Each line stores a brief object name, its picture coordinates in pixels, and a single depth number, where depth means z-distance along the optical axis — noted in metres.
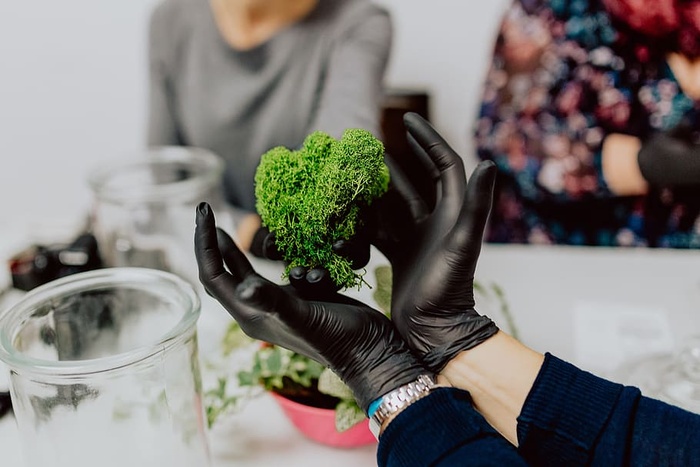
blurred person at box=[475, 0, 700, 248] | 1.39
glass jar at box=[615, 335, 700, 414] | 0.73
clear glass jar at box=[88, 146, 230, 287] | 0.96
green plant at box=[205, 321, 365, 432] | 0.71
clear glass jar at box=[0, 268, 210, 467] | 0.58
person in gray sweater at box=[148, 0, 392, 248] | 1.39
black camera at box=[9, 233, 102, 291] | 0.98
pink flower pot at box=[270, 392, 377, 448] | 0.69
